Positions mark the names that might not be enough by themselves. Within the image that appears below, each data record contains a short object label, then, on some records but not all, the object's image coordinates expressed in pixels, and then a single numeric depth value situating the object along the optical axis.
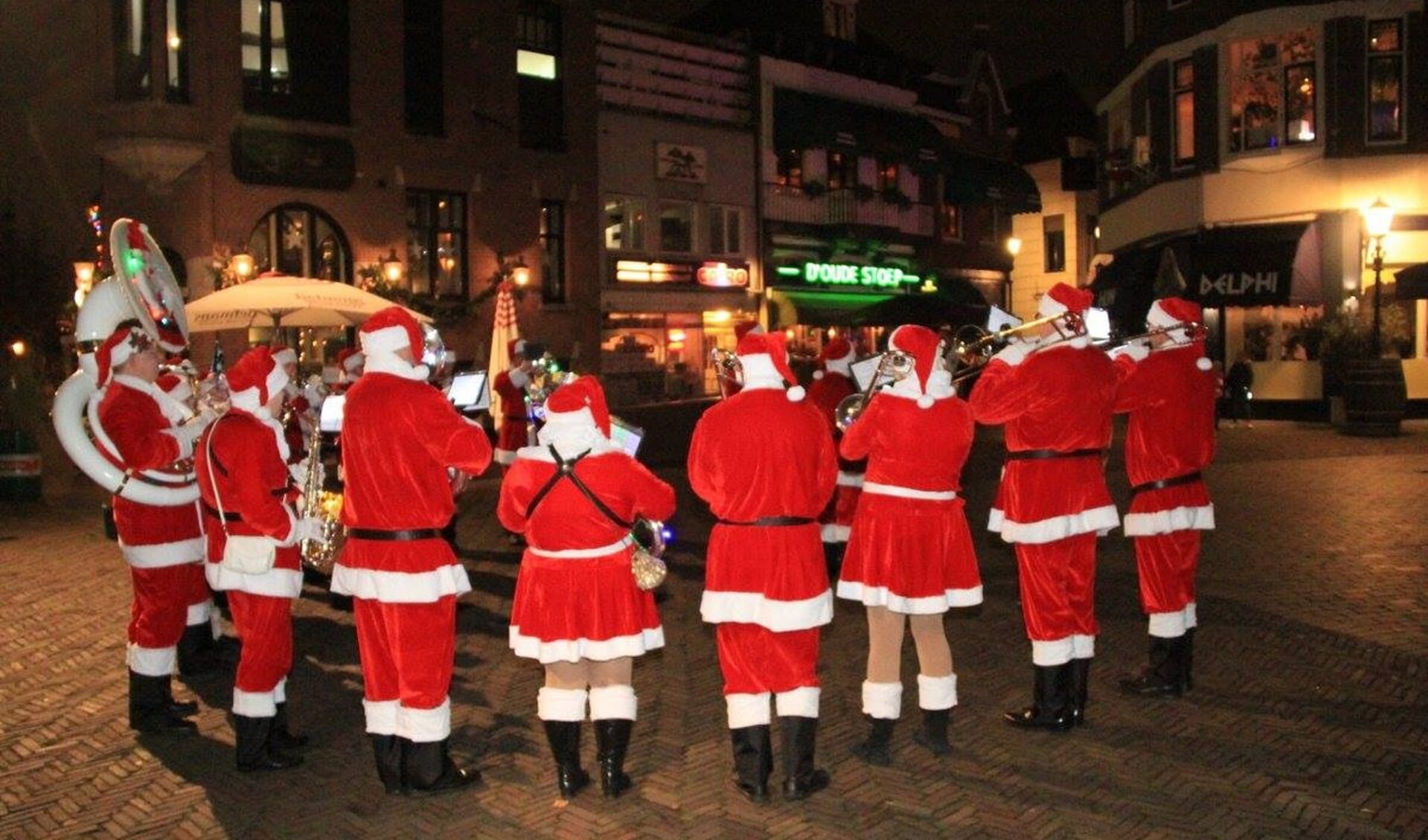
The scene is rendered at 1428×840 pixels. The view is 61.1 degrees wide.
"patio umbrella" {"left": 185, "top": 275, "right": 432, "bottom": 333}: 11.87
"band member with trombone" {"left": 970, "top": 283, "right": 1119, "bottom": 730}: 5.94
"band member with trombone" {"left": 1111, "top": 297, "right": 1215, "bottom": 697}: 6.50
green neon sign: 35.53
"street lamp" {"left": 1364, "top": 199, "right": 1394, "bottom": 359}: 20.39
